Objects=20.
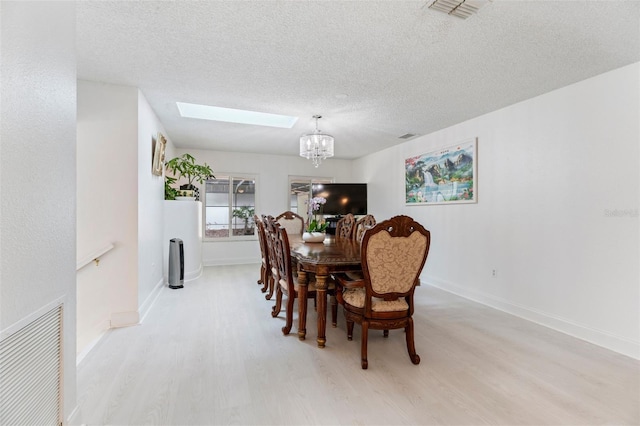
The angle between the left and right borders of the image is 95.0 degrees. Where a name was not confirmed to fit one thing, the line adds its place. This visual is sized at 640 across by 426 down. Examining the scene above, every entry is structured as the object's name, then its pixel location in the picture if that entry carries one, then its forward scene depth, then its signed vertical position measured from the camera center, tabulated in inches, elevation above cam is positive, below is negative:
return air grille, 39.7 -25.2
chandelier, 156.0 +34.2
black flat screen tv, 257.3 +9.8
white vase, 141.9 -14.3
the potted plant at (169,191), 182.7 +10.3
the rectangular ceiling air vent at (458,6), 68.9 +48.7
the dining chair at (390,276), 83.1 -20.0
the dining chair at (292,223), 195.9 -10.0
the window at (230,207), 247.9 +0.6
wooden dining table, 96.4 -20.2
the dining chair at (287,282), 105.5 -28.3
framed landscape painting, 160.1 +20.3
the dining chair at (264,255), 147.2 -24.8
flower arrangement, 144.6 -7.4
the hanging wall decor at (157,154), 143.9 +27.2
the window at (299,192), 270.4 +14.9
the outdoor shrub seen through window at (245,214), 255.6 -6.0
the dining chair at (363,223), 163.0 -8.6
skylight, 159.9 +52.5
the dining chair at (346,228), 170.9 -12.0
